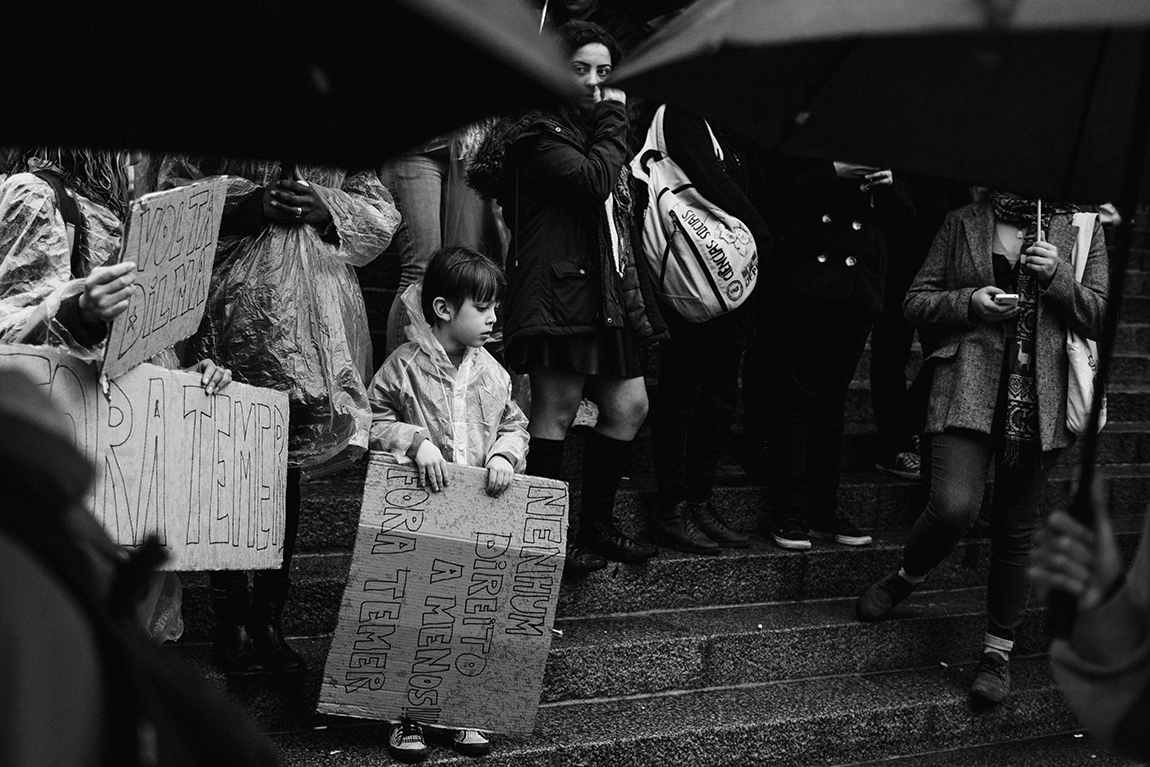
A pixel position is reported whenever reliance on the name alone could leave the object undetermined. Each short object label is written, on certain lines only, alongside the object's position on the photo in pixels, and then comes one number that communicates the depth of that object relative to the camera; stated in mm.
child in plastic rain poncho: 4109
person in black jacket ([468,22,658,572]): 4656
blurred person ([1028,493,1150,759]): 1796
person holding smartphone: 4922
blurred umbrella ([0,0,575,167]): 2150
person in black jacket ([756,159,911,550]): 5566
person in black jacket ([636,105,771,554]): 5195
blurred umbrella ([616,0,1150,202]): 2316
